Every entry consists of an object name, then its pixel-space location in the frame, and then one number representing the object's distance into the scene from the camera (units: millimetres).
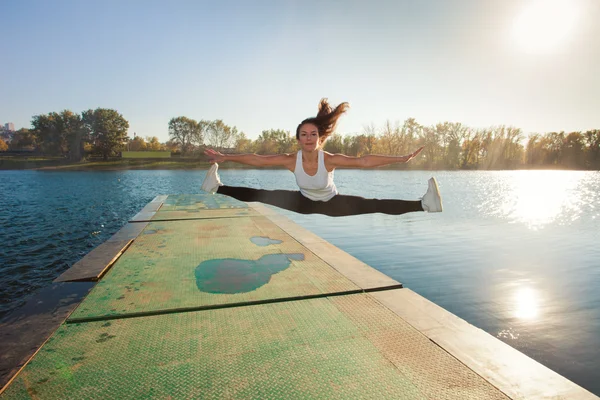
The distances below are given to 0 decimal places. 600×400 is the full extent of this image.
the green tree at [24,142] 109000
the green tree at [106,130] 84300
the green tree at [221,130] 108188
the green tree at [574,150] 99756
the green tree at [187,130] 108188
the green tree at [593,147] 97250
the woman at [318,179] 4715
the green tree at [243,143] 105512
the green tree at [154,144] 114750
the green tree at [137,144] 114206
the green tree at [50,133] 92125
